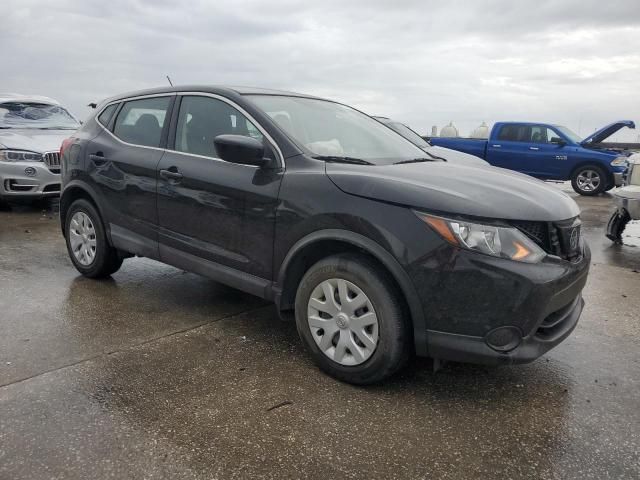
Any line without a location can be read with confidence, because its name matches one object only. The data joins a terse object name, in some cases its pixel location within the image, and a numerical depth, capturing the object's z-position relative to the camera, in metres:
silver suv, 7.98
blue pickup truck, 13.01
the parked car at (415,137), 8.26
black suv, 2.61
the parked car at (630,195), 6.15
